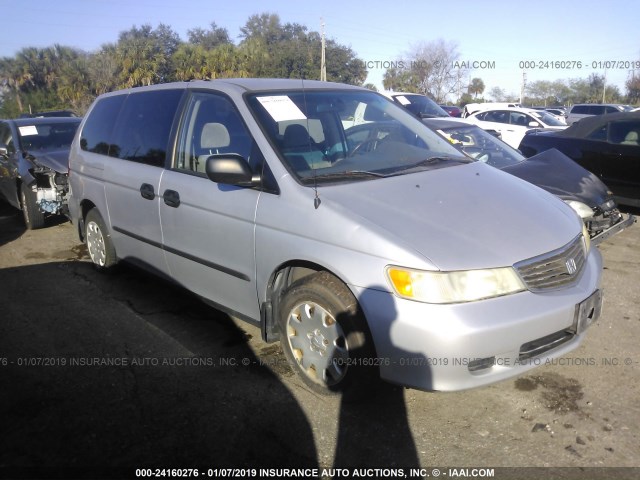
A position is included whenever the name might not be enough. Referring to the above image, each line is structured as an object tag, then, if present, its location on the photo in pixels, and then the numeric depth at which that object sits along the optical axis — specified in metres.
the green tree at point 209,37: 65.50
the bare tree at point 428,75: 42.50
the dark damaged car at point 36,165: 7.02
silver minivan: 2.58
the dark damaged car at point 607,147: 7.13
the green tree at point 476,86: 54.97
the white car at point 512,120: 13.70
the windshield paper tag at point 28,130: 7.73
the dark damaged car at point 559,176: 5.21
